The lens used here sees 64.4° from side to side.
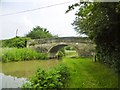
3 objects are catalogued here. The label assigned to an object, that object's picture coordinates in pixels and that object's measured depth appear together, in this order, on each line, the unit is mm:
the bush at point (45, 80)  2471
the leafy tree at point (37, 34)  16164
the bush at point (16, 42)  11949
